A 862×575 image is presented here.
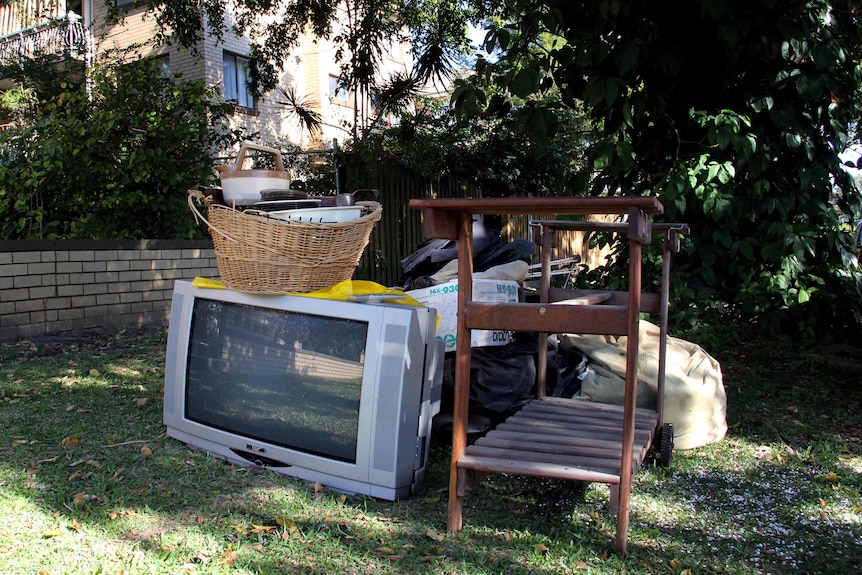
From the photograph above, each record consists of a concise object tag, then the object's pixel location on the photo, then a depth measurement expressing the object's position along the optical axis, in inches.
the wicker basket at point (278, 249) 104.4
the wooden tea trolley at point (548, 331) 85.2
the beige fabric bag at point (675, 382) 134.3
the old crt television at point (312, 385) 98.5
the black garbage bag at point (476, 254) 148.0
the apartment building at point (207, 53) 489.7
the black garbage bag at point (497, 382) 129.5
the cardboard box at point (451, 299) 132.3
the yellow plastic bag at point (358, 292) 106.1
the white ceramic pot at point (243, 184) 113.8
